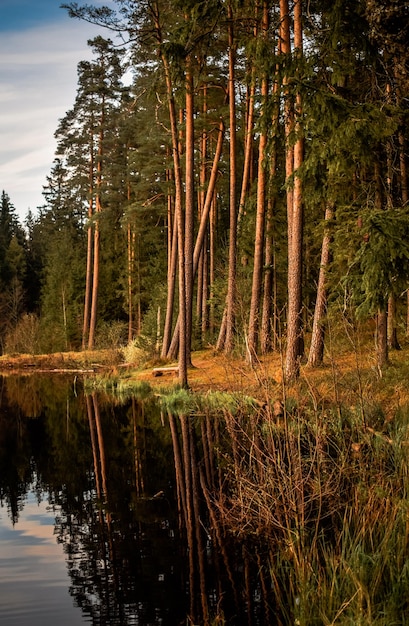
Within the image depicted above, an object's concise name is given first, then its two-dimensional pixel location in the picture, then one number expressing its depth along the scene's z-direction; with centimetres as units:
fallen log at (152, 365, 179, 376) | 2064
